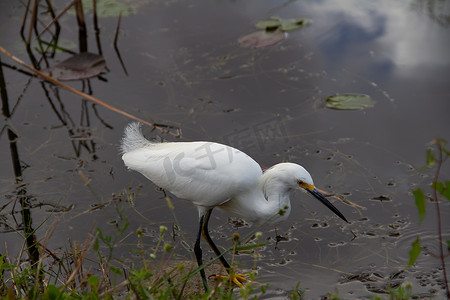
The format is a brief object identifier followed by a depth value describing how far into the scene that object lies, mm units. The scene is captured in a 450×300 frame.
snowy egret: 7141
